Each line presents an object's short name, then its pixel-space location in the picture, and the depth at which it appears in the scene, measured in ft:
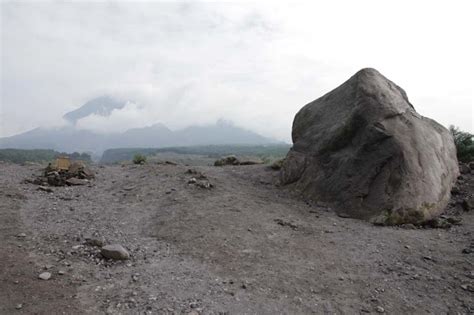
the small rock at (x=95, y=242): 26.12
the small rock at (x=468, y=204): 37.24
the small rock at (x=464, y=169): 46.20
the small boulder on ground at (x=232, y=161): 59.41
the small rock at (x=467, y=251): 27.12
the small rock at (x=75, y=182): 42.27
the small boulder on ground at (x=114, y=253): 24.09
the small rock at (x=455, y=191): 40.56
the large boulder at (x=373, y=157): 34.73
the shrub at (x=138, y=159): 60.34
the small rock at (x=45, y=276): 20.99
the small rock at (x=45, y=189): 38.60
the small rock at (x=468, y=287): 21.88
